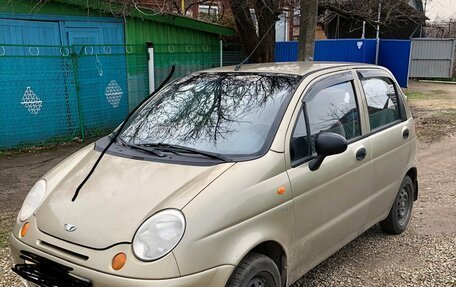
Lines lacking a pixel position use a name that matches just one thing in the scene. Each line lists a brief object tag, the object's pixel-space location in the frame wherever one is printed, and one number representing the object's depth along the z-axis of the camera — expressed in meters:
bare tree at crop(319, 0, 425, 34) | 12.08
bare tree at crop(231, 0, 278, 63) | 10.17
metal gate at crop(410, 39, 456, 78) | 20.66
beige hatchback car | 2.52
